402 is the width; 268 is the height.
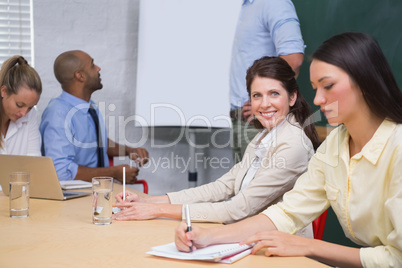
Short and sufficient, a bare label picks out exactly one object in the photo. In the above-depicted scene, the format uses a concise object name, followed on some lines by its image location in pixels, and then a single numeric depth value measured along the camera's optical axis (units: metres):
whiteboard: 3.45
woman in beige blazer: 1.57
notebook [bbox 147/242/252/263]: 1.06
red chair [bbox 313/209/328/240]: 1.70
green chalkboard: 2.43
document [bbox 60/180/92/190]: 2.05
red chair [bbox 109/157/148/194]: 2.78
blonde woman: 2.48
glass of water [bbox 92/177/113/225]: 1.44
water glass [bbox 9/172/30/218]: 1.54
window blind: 3.62
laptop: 1.74
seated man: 2.70
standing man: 2.69
